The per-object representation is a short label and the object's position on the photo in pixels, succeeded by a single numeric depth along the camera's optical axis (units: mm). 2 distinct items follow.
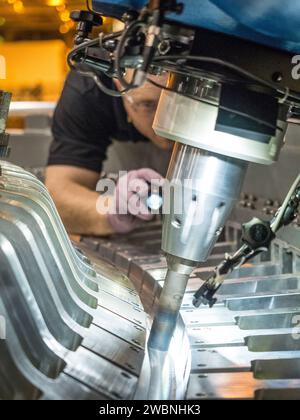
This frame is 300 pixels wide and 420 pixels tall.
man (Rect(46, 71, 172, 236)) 1698
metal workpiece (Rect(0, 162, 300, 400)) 613
